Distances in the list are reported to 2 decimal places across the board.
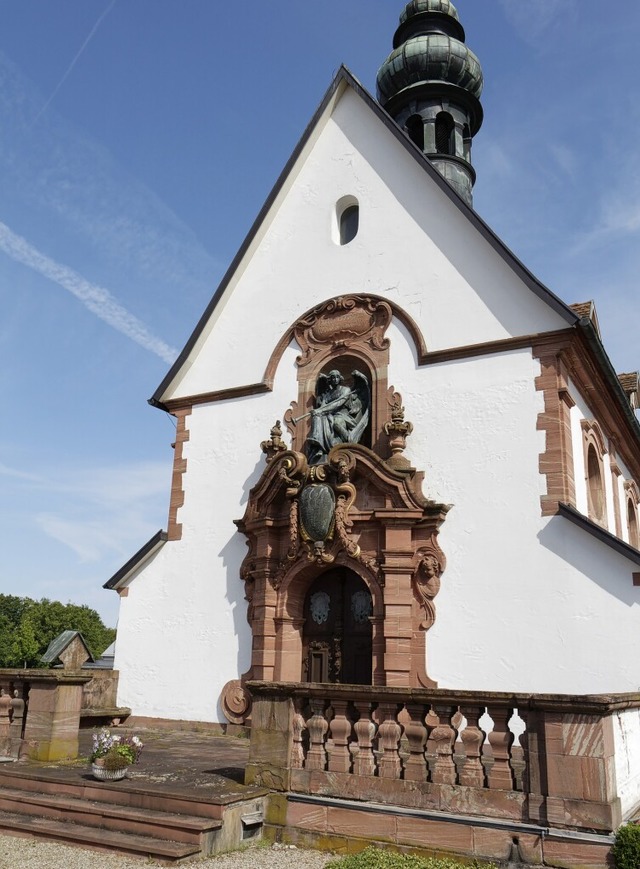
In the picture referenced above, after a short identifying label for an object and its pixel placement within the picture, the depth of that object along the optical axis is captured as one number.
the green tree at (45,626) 59.75
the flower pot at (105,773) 8.40
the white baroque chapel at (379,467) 11.39
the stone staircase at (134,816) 7.11
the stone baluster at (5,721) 10.26
